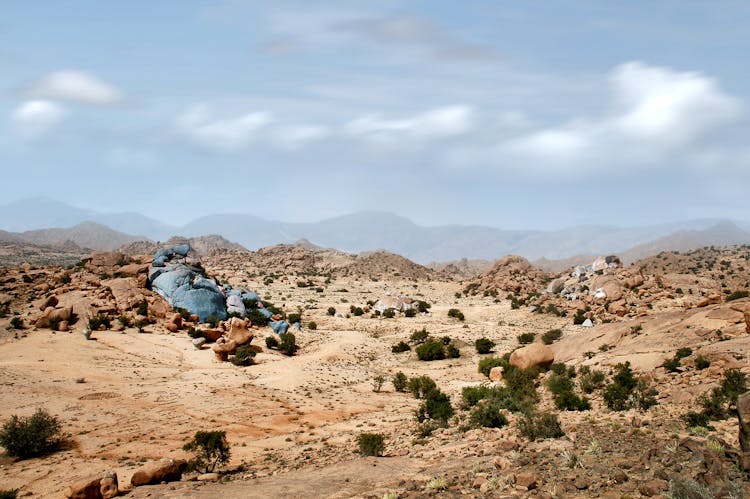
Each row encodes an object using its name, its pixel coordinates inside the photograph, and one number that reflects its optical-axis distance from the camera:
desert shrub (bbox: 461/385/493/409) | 20.27
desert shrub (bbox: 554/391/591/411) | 17.19
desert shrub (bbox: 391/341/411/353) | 35.83
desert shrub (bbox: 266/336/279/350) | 34.34
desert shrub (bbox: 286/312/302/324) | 42.49
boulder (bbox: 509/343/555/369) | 24.83
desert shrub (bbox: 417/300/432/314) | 52.47
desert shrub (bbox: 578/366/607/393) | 19.02
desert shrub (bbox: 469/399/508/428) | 16.67
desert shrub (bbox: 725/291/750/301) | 28.02
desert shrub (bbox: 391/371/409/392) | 26.69
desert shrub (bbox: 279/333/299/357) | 34.00
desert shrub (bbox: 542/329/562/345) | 32.60
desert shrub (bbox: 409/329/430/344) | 37.84
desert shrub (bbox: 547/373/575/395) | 19.52
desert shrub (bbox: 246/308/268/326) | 38.47
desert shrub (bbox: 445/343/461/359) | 33.72
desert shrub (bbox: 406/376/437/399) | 24.38
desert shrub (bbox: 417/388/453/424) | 18.64
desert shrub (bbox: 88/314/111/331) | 32.19
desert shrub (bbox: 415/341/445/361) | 33.50
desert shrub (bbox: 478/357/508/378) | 27.10
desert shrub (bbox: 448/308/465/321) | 47.87
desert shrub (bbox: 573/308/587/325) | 41.23
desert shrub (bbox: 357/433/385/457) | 15.12
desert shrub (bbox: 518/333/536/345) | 35.38
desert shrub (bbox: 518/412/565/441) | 13.71
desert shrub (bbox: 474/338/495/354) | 33.91
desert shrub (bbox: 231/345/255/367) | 29.81
